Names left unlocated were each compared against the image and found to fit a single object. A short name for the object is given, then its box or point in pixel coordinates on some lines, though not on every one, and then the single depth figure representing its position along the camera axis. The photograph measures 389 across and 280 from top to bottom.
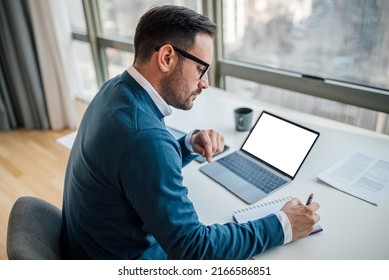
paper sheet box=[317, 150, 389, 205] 1.05
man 0.77
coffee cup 1.45
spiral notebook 0.98
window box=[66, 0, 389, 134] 1.52
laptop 1.12
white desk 0.87
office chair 0.80
